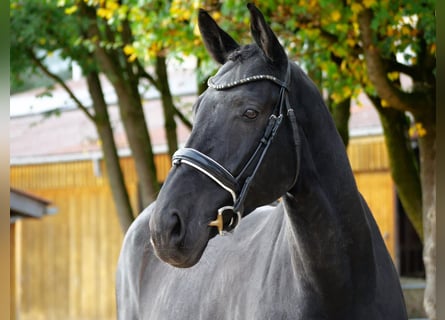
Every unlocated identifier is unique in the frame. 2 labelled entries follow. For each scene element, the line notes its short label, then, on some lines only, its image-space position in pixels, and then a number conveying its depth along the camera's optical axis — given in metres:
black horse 4.42
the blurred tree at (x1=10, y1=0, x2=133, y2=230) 17.53
